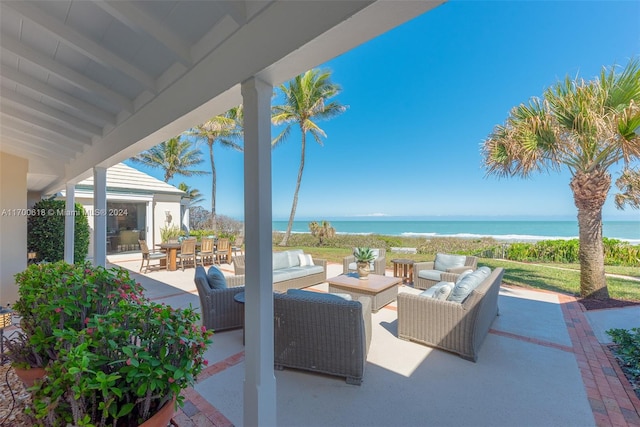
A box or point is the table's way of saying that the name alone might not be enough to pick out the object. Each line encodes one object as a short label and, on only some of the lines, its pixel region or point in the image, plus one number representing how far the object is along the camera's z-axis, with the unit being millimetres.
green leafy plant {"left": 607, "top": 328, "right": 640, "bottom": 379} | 2881
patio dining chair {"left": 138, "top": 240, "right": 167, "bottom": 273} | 8248
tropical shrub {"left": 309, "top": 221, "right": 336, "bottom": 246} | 16031
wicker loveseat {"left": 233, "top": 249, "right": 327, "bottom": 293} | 5574
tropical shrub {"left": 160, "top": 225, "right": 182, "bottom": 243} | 12031
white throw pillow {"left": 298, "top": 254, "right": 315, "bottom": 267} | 6602
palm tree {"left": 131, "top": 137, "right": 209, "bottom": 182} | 19828
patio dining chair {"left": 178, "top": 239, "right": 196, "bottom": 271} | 8562
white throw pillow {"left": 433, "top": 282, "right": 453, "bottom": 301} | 3492
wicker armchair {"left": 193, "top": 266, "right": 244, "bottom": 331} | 3861
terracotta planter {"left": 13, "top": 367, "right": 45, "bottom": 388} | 2006
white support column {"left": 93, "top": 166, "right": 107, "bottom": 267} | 4270
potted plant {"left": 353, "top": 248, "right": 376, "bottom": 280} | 5066
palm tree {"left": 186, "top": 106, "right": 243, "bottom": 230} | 14078
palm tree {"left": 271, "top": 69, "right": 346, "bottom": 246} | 13008
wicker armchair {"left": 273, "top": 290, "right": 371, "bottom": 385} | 2658
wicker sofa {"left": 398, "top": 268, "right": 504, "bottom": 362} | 3070
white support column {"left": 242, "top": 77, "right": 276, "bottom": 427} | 1822
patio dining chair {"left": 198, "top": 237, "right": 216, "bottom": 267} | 9164
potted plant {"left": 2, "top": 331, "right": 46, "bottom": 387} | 2012
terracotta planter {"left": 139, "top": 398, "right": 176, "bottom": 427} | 1302
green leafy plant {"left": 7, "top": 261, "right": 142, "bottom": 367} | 1872
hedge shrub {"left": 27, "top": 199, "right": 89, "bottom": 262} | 7823
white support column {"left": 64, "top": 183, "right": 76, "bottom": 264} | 6020
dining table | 8653
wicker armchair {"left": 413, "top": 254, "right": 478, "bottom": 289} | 5497
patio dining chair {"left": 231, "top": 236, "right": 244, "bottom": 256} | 10844
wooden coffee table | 4598
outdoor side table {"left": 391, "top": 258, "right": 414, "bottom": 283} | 6843
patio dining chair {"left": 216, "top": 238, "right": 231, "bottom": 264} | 9731
